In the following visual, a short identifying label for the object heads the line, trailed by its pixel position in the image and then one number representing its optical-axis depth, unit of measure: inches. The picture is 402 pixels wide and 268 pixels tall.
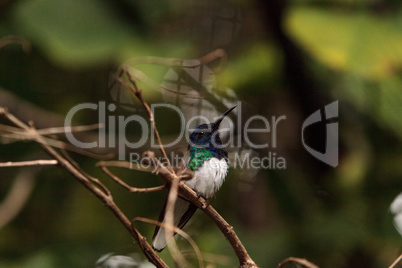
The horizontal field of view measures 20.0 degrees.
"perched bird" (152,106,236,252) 189.5
